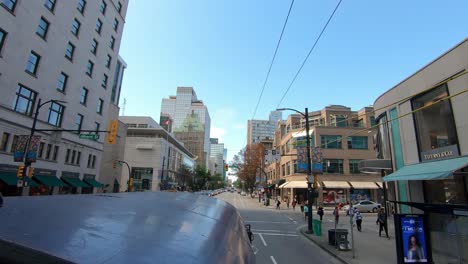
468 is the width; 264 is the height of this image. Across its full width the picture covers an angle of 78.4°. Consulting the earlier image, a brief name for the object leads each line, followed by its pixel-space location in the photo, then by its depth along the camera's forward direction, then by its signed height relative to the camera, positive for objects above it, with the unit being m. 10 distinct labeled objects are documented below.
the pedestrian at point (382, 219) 19.43 -1.27
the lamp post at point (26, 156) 19.35 +1.89
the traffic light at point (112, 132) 21.69 +4.16
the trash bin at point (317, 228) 18.72 -1.98
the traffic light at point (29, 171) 19.72 +0.86
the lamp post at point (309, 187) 20.34 +0.69
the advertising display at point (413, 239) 9.66 -1.24
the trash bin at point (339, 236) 14.02 -1.84
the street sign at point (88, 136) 22.73 +4.00
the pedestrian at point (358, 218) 21.88 -1.50
